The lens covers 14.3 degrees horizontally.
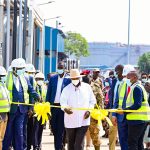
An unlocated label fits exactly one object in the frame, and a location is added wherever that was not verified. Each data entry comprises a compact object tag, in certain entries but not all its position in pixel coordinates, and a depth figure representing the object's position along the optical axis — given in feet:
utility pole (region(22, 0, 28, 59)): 93.40
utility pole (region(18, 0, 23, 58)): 91.23
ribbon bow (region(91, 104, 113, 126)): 37.54
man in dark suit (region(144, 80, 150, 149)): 45.73
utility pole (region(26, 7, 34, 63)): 110.52
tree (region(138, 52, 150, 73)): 408.01
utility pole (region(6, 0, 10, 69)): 85.87
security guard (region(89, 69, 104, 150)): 43.09
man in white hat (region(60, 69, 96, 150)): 35.86
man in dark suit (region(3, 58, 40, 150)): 39.52
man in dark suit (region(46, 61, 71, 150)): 41.86
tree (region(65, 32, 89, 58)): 373.61
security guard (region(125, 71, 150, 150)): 35.01
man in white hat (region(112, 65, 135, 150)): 37.60
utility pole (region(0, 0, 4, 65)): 87.61
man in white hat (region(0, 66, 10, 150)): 36.96
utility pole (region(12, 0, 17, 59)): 90.87
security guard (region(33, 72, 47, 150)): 44.28
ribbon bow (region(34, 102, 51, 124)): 39.42
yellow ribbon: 37.83
